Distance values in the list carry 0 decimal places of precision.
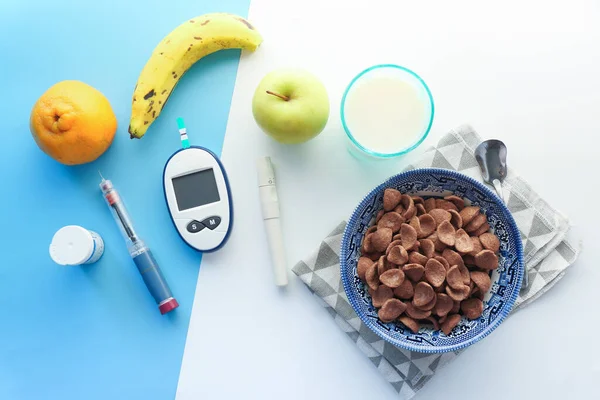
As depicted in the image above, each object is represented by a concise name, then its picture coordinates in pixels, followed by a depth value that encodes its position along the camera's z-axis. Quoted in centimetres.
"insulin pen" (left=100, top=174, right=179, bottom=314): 86
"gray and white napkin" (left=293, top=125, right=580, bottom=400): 82
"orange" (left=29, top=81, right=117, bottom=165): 80
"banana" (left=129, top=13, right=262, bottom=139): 85
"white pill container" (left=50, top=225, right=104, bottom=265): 84
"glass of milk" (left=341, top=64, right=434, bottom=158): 80
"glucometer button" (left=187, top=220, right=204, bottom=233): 85
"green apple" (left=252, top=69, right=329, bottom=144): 77
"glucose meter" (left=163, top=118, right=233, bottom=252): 85
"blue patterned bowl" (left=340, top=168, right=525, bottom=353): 72
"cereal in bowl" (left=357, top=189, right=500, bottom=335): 73
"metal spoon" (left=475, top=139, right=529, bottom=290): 82
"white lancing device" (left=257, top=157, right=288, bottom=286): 85
